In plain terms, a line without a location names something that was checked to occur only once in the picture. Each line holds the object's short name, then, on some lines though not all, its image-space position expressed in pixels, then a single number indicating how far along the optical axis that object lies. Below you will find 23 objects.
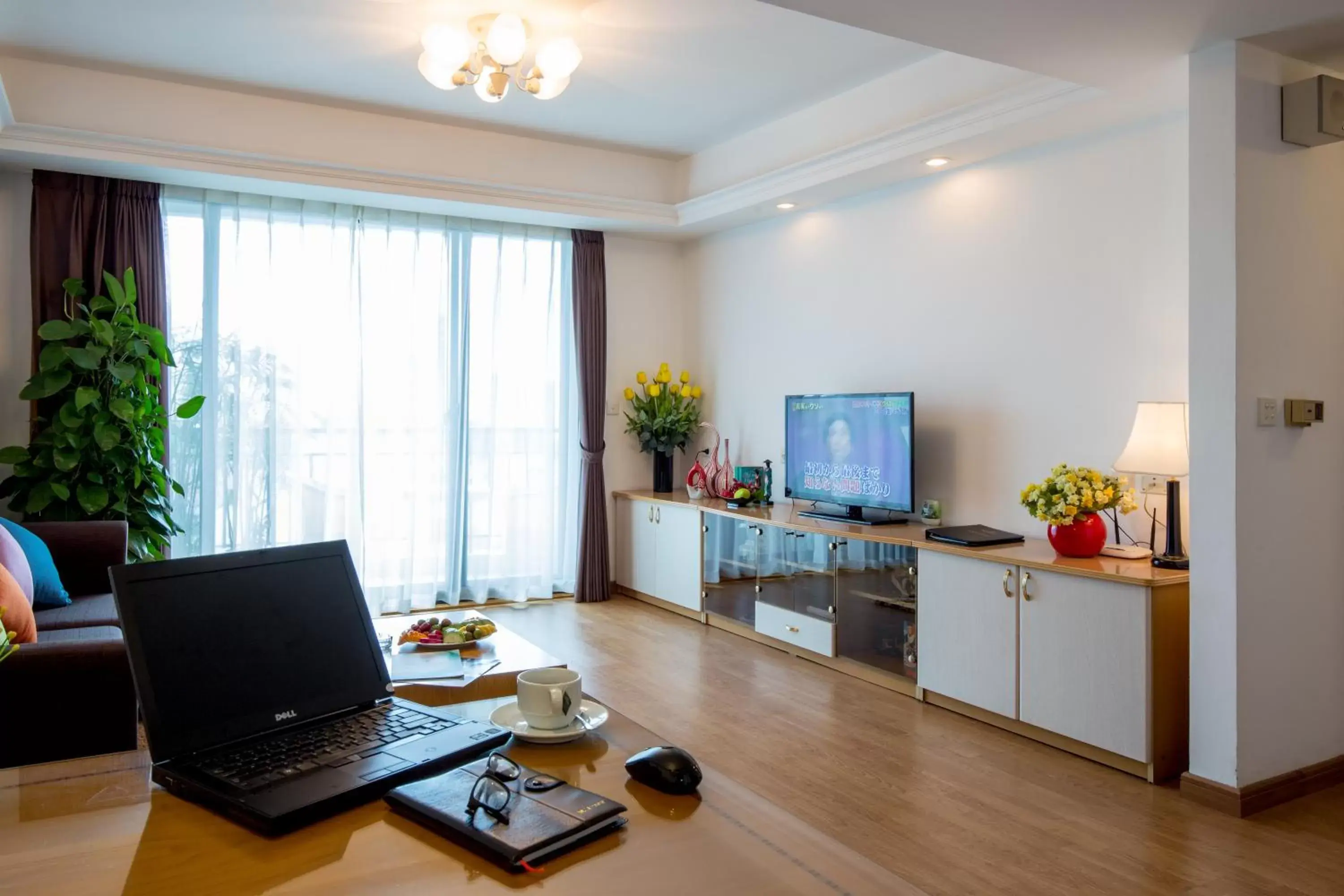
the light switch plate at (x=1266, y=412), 2.91
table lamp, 3.27
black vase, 6.20
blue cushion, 3.64
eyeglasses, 1.02
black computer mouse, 1.12
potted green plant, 4.29
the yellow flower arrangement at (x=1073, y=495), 3.46
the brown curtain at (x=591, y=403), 6.10
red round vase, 3.46
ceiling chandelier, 3.55
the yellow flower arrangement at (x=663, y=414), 6.14
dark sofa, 2.56
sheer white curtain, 5.10
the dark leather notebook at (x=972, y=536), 3.77
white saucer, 1.31
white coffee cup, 1.33
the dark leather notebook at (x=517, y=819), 0.95
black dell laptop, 1.10
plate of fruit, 3.05
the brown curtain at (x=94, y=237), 4.61
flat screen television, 4.44
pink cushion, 3.34
